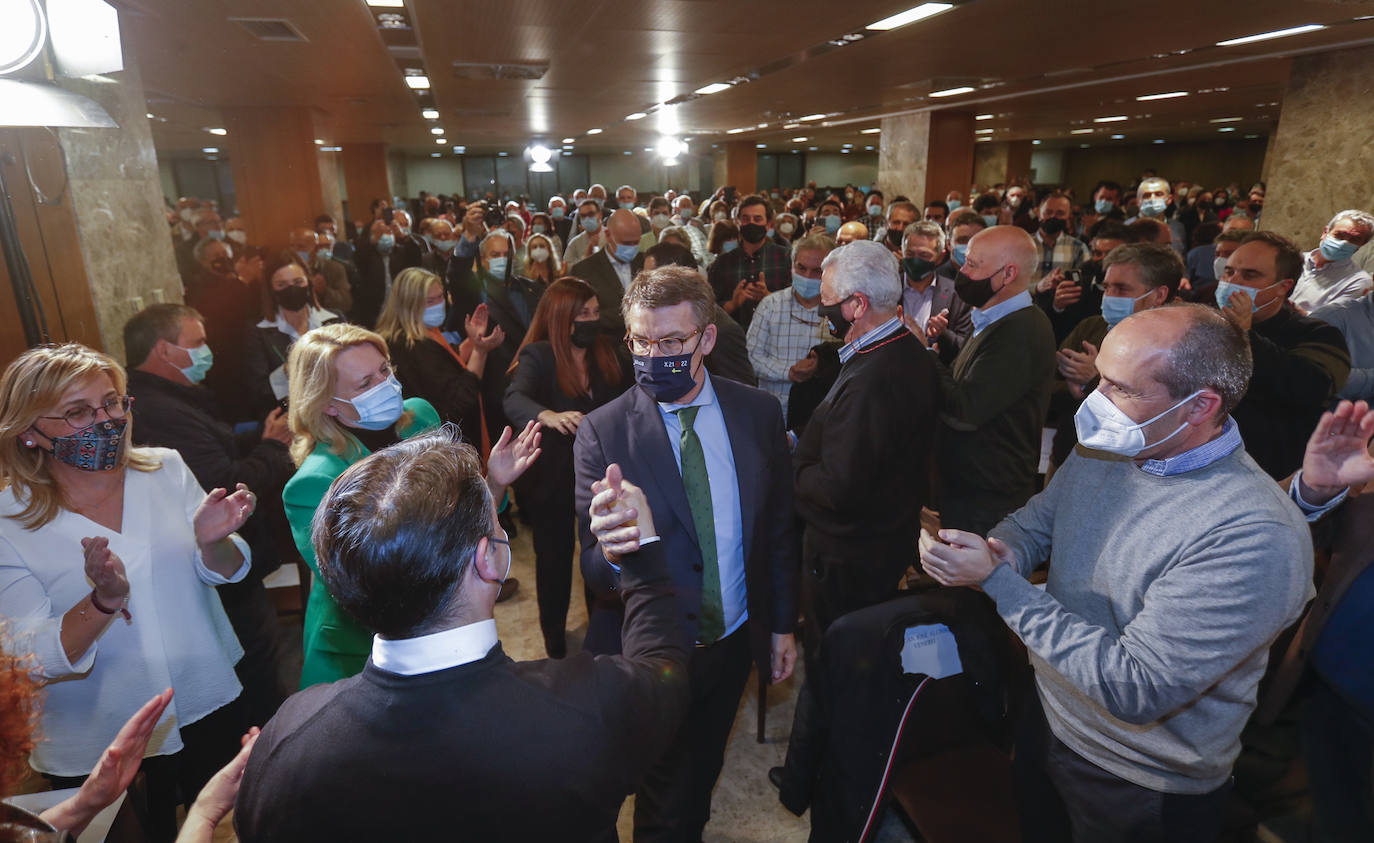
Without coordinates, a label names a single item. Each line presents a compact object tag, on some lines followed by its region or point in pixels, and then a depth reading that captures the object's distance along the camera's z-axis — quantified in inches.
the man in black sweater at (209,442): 97.3
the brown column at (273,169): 406.9
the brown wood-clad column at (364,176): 665.6
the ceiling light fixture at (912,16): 197.0
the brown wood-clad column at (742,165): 821.9
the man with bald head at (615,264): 206.5
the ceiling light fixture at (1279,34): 222.0
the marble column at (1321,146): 259.9
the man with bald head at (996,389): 117.1
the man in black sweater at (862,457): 98.9
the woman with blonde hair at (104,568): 70.2
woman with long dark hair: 127.3
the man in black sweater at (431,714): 40.4
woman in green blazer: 78.1
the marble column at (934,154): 463.8
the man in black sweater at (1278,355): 108.8
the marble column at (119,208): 162.1
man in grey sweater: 56.2
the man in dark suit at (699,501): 80.4
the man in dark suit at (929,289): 175.9
